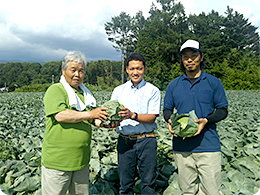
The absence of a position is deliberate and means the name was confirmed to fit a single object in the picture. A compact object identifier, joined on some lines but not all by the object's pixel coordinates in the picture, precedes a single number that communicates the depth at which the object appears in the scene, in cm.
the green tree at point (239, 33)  4906
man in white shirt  279
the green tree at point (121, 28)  5094
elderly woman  224
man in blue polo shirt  257
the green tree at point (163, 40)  4866
